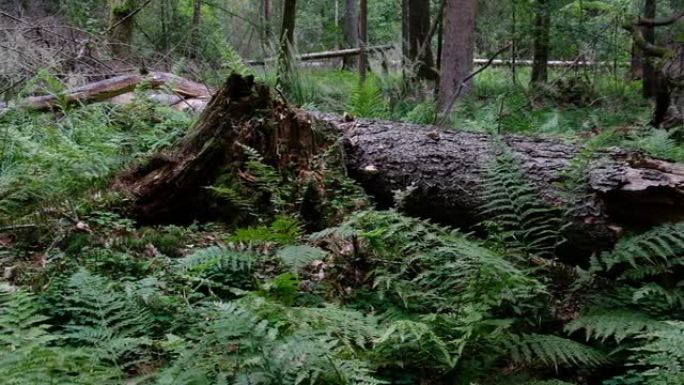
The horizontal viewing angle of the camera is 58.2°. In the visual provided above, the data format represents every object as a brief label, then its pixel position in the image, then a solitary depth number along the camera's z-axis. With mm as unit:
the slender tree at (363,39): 10039
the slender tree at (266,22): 11888
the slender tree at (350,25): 20109
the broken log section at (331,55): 13934
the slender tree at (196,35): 12008
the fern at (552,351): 2379
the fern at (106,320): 2318
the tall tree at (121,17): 10602
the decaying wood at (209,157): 4012
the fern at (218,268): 2881
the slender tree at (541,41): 9070
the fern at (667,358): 1969
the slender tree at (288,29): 7449
